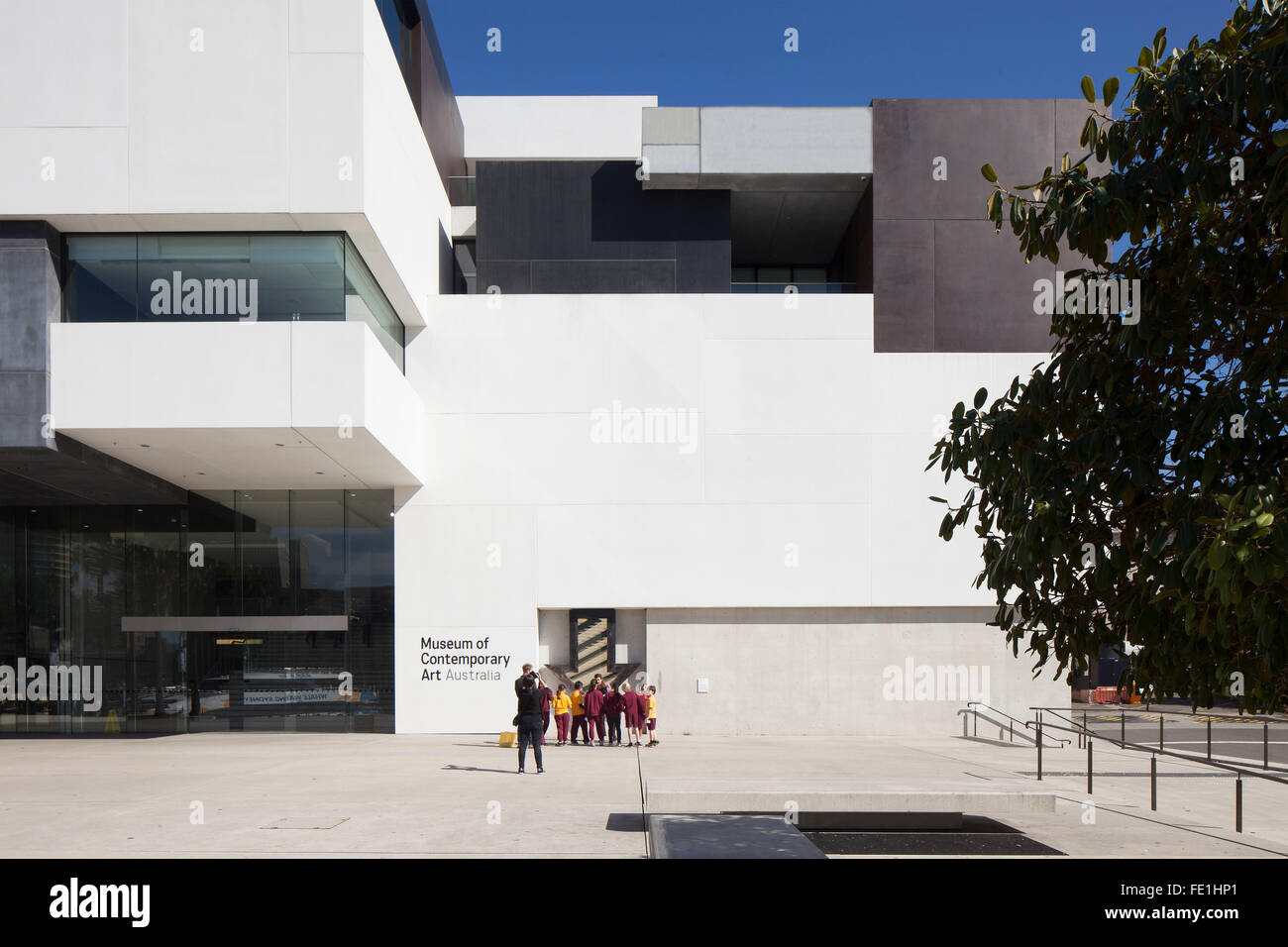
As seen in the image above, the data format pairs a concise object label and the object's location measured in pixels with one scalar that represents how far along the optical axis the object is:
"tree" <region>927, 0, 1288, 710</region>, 4.27
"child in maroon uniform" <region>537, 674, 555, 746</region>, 16.85
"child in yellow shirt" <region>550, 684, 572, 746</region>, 21.16
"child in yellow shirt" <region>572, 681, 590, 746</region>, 21.50
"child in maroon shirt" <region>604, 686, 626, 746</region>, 21.28
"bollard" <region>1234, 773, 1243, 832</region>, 11.73
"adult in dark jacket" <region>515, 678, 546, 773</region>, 15.63
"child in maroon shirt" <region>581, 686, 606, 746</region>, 21.36
